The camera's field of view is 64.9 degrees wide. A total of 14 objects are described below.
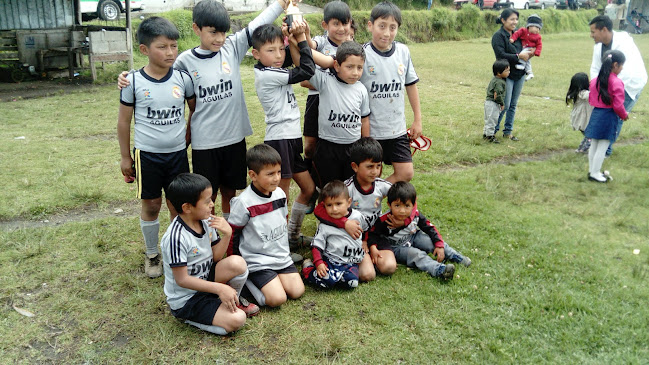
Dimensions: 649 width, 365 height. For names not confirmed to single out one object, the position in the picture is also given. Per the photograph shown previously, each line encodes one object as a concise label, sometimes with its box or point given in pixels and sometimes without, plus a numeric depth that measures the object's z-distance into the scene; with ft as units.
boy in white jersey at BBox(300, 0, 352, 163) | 14.12
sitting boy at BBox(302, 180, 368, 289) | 11.77
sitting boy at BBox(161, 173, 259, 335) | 9.91
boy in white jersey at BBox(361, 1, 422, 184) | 13.62
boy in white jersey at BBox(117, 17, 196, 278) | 11.25
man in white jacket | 20.80
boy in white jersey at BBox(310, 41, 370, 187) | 12.94
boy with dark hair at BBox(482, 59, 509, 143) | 23.78
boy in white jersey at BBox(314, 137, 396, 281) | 12.27
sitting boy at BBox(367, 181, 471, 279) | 12.58
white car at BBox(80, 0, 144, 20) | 54.85
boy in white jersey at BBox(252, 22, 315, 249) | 12.37
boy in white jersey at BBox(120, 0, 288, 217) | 11.90
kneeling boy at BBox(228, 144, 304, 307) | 11.30
